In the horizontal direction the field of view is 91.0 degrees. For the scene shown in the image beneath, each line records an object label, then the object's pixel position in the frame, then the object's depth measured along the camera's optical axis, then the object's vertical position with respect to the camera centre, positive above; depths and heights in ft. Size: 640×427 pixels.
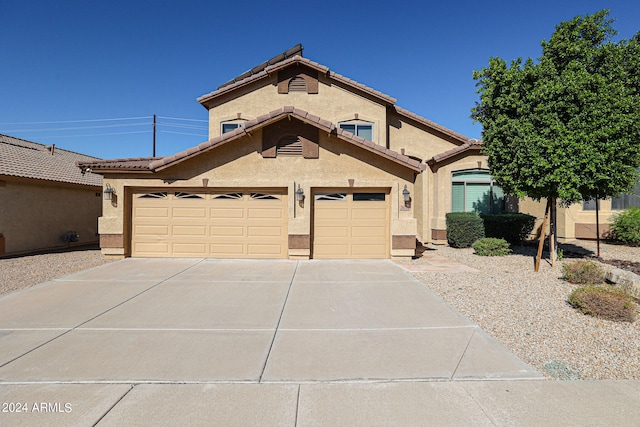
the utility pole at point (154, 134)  103.03 +26.05
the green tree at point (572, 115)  27.32 +9.25
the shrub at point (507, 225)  45.42 -1.24
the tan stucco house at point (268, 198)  35.12 +1.91
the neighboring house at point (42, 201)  39.86 +1.61
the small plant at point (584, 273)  24.98 -4.50
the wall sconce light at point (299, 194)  34.63 +2.29
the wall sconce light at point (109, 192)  34.73 +2.32
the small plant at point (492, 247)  37.87 -3.72
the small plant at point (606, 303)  17.17 -4.88
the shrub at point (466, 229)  44.47 -1.84
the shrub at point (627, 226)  44.57 -1.27
